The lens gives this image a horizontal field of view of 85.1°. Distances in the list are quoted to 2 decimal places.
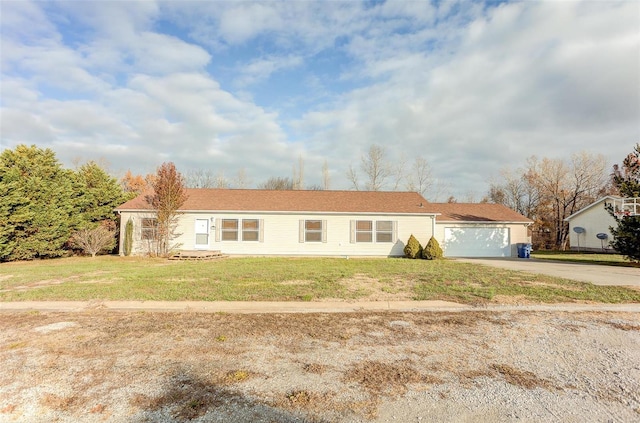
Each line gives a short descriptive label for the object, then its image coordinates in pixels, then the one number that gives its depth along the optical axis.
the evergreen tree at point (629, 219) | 16.11
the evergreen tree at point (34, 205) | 15.48
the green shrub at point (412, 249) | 18.97
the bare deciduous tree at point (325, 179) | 39.97
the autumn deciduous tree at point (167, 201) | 18.44
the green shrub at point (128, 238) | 19.02
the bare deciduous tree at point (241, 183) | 44.09
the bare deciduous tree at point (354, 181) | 37.34
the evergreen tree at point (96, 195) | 19.06
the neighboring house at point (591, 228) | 27.44
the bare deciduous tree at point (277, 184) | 43.19
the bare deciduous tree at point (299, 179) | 40.44
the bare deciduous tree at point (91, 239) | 18.16
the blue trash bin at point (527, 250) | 21.58
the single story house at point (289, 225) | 19.36
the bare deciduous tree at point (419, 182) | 38.34
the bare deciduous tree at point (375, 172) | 36.38
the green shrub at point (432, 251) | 18.23
